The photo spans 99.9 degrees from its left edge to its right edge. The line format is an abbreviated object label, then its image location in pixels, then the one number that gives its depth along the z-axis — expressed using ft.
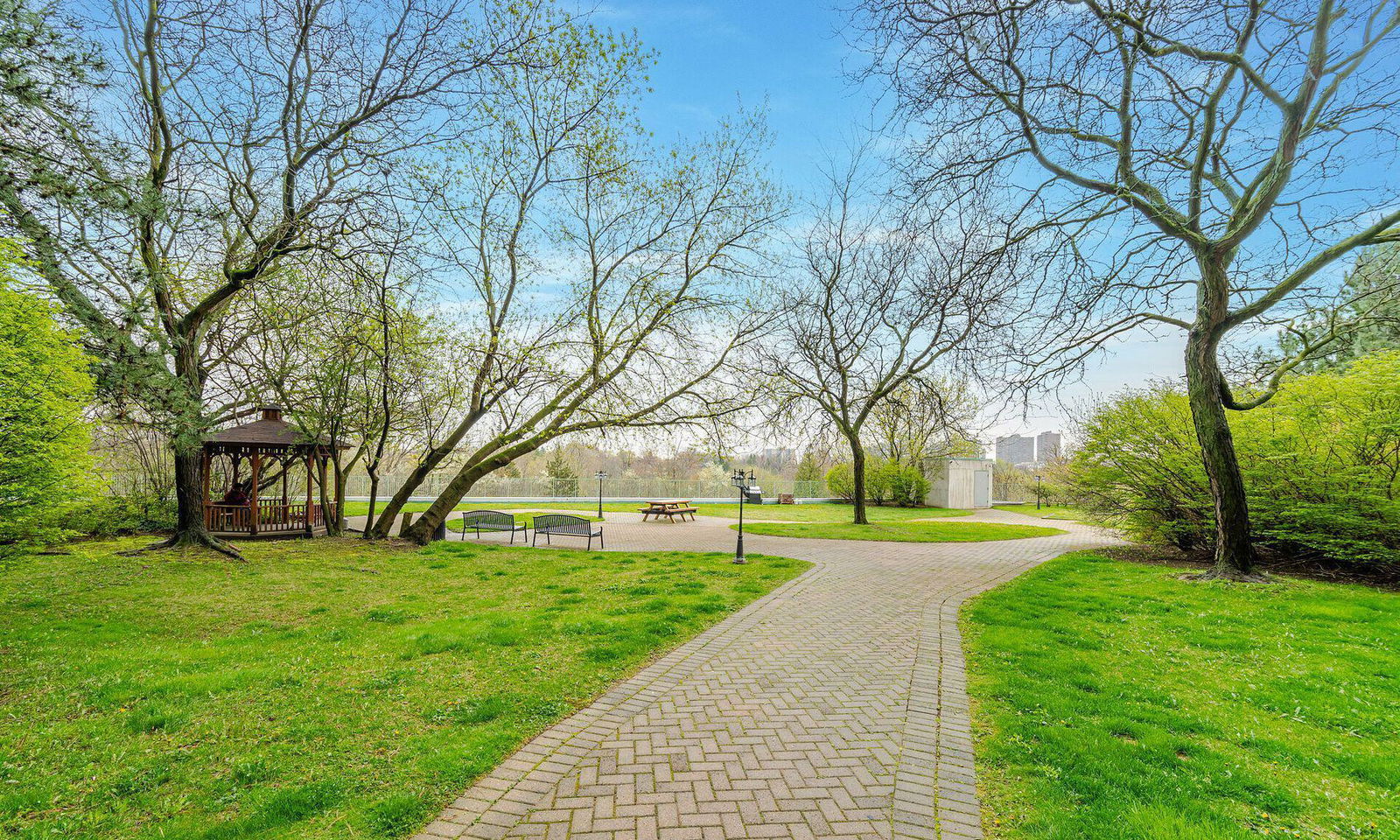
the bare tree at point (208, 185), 27.71
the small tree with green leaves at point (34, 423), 15.23
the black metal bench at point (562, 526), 50.67
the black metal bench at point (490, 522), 52.37
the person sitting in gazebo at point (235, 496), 54.44
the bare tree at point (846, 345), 66.69
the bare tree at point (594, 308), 48.26
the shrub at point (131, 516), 41.84
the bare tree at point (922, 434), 102.89
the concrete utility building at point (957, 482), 117.70
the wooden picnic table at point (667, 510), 80.38
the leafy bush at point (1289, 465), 32.37
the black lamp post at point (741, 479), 44.27
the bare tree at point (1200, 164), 27.02
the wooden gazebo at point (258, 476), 48.19
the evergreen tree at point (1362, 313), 32.14
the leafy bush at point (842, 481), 123.85
